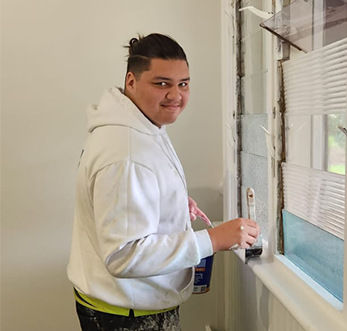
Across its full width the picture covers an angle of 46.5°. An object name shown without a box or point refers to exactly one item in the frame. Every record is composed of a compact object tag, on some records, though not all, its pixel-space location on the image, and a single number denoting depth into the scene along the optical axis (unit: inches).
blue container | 55.7
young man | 40.6
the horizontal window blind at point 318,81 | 36.1
